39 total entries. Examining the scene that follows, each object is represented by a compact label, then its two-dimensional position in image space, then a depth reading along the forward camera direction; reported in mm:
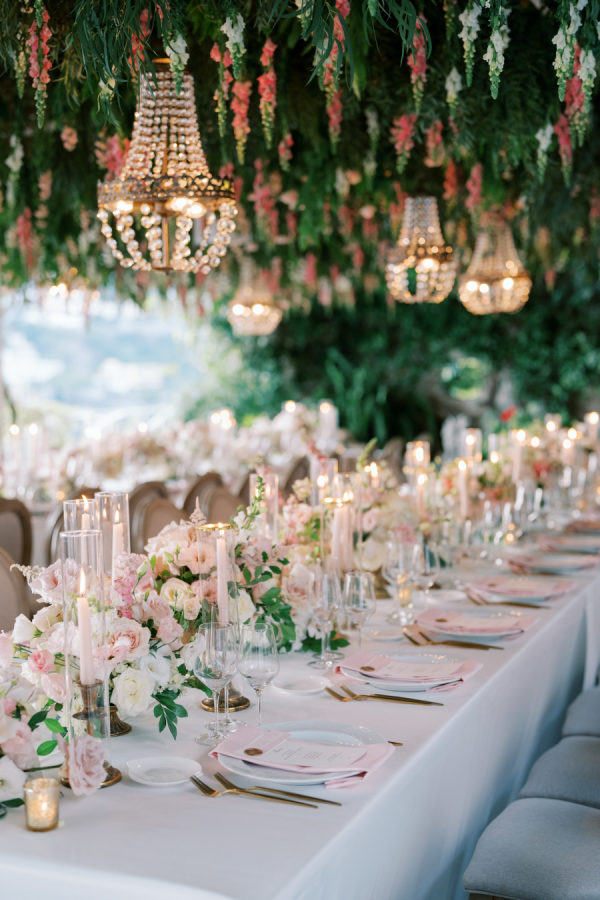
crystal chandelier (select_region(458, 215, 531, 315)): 7160
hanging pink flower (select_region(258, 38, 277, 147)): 3250
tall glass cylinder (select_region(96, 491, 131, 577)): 2160
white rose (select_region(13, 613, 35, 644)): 1798
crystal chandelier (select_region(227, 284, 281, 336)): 8852
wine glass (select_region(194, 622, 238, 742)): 1752
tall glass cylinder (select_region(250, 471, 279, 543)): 2883
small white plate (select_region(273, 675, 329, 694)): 2145
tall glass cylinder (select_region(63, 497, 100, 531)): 1789
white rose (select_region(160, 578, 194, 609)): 2006
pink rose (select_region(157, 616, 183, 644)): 1863
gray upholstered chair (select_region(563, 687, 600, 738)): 2885
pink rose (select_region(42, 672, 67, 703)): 1665
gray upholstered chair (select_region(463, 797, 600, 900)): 1905
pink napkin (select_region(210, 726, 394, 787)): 1628
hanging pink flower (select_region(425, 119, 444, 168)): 4250
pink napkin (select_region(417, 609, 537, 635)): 2594
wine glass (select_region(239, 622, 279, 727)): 1802
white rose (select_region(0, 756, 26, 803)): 1518
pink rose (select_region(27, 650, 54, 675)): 1684
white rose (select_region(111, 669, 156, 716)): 1804
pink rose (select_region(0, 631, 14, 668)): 1617
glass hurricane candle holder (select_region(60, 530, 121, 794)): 1632
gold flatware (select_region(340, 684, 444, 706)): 2064
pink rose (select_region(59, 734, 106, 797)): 1508
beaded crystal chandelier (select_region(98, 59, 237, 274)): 3234
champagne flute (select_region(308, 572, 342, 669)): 2240
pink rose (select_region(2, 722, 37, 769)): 1542
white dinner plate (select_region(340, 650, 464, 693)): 2104
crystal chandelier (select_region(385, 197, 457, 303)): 5762
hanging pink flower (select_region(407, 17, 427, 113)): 3194
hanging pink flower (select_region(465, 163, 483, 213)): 5062
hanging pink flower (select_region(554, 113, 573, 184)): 4039
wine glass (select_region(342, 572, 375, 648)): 2330
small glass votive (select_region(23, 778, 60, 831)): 1447
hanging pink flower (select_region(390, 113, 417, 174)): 4117
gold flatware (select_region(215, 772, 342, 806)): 1566
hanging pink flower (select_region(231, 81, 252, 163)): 3781
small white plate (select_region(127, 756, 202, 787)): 1640
